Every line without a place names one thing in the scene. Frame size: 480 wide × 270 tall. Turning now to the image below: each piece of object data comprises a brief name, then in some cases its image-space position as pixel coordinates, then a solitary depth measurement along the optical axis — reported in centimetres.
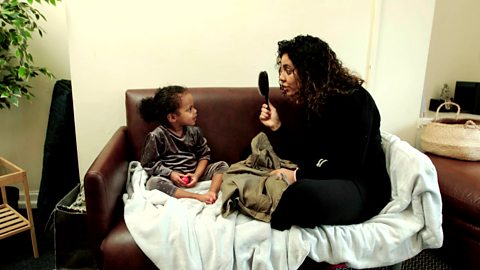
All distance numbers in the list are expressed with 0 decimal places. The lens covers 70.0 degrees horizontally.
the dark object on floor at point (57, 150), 183
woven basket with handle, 168
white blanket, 106
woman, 112
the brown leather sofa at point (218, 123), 153
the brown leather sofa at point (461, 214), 137
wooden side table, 154
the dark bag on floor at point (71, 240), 142
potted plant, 151
